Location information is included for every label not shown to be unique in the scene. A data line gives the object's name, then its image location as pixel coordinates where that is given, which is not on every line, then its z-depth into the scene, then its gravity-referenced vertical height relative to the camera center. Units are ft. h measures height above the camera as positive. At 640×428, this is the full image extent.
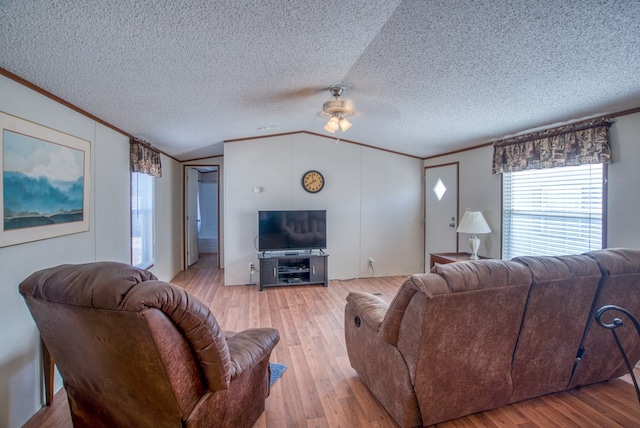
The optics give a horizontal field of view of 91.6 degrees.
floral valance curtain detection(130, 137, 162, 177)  11.80 +2.12
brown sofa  5.22 -2.24
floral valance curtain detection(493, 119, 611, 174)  9.23 +2.14
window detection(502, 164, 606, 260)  9.74 -0.01
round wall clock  16.88 +1.59
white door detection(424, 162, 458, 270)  16.12 +0.08
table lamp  12.73 -0.64
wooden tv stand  15.53 -2.98
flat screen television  15.83 -1.01
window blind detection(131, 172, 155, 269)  12.82 -0.41
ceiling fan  9.78 +3.22
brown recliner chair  3.74 -1.84
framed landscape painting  5.86 +0.62
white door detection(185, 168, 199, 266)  21.11 -0.33
